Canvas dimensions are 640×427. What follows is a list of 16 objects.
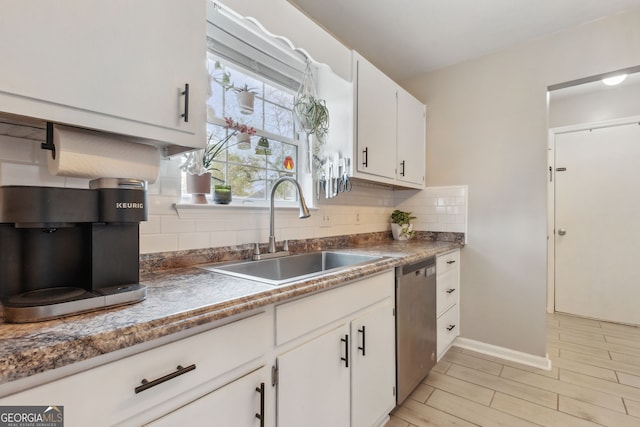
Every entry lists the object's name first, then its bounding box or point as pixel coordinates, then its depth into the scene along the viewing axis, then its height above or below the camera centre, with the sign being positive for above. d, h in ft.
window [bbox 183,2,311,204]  5.56 +2.11
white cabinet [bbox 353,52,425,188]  6.61 +2.07
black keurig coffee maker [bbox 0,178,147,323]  2.31 -0.31
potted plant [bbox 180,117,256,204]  4.73 +0.62
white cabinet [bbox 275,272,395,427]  3.54 -1.97
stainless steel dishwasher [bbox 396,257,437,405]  5.62 -2.21
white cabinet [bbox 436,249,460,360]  7.45 -2.25
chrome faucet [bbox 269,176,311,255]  5.57 -0.22
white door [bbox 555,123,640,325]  10.19 -0.32
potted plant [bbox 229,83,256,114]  5.87 +2.22
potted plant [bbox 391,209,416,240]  9.16 -0.36
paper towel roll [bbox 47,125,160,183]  2.84 +0.57
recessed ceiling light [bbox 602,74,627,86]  9.43 +4.20
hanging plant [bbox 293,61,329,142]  6.48 +2.17
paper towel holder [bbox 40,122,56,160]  2.80 +0.67
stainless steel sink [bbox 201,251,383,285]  4.99 -0.96
